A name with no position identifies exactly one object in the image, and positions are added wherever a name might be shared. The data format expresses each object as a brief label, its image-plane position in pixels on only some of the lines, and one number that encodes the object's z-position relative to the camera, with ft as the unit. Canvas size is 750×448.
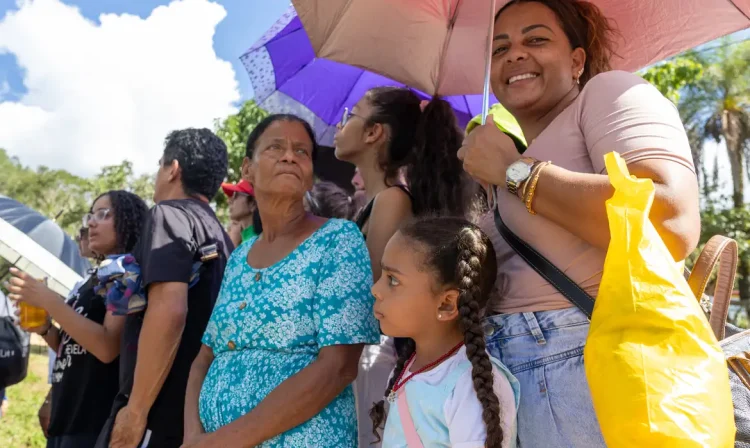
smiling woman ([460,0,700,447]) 4.99
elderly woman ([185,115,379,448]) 6.59
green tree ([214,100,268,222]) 33.78
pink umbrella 7.33
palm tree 57.26
